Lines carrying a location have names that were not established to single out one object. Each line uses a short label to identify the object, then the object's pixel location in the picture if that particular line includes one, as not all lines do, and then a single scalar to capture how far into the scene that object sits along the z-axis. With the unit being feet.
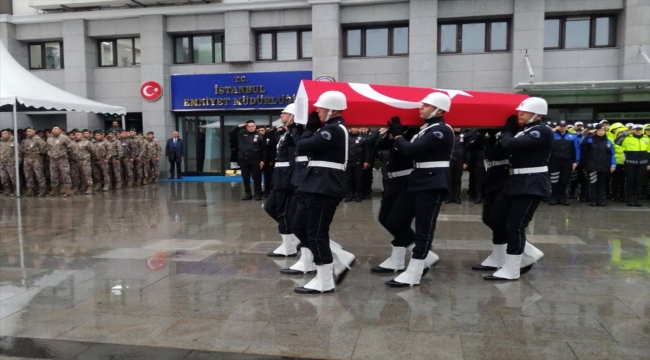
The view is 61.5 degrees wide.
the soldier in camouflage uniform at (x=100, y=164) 50.31
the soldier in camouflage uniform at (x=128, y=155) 54.24
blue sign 61.26
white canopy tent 44.32
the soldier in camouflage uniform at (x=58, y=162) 46.42
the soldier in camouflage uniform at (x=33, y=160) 46.34
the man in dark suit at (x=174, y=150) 62.54
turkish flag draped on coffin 18.70
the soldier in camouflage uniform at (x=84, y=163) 48.11
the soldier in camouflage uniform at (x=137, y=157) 55.21
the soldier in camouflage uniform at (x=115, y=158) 51.91
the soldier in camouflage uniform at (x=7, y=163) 46.98
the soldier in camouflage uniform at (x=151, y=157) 56.59
